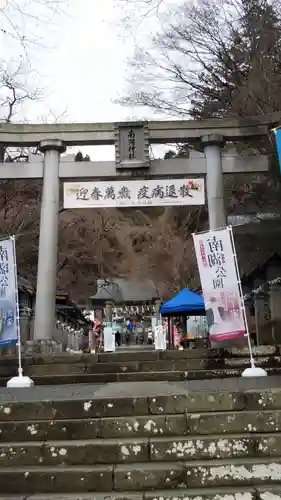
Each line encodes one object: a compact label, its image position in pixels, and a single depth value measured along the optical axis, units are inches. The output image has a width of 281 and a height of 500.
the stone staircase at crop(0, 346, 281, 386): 261.7
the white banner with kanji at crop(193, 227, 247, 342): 281.1
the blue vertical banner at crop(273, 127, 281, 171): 263.0
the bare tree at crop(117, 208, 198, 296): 939.3
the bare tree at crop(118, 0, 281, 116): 458.7
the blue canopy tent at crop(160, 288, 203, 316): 597.3
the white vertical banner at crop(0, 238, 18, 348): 264.7
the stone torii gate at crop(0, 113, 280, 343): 416.5
